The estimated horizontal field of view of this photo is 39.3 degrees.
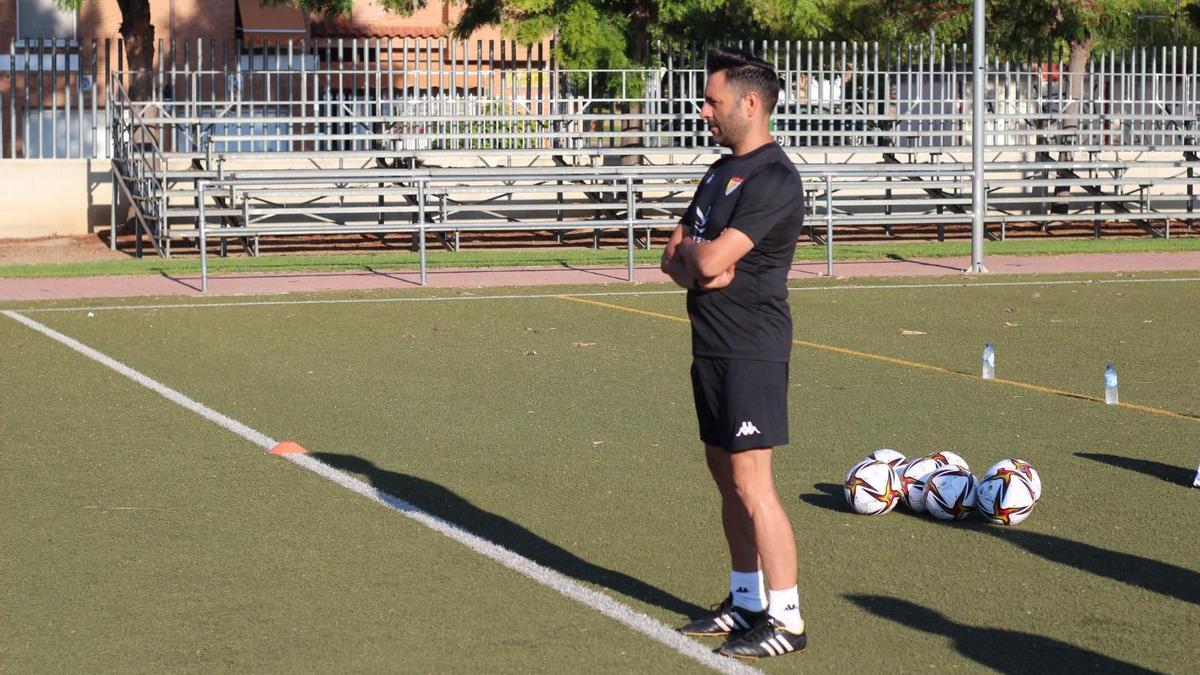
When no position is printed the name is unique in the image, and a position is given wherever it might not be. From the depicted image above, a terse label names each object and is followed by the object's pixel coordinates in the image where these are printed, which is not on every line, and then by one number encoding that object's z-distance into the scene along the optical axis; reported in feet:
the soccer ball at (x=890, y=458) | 23.47
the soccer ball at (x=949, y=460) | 23.15
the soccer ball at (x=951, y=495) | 22.58
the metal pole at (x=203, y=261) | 59.41
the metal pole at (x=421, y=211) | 61.77
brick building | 138.62
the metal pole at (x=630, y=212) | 62.28
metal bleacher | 77.20
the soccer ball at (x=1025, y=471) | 22.61
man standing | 16.10
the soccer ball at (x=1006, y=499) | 22.24
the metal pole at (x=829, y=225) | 64.75
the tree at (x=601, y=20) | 92.43
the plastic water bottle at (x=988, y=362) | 35.60
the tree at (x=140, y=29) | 91.76
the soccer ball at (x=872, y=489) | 22.94
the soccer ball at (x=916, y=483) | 23.02
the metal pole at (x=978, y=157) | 64.39
